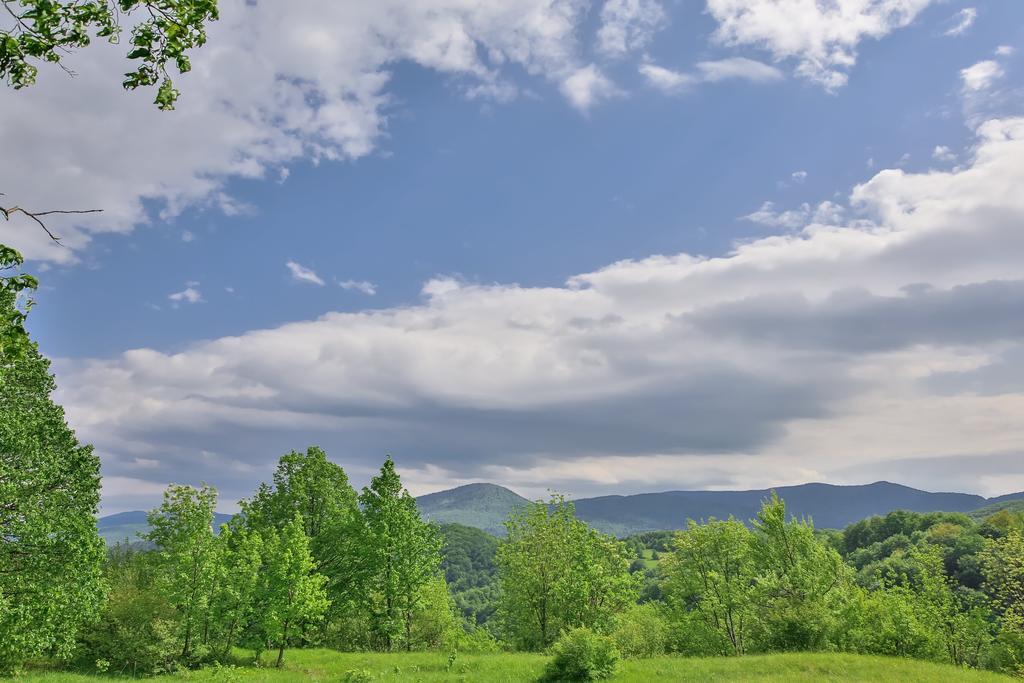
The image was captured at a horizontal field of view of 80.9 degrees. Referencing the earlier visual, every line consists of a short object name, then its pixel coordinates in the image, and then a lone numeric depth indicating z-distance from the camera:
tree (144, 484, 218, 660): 41.72
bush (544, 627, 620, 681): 32.75
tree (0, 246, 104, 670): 31.41
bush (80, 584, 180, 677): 39.88
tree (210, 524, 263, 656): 42.84
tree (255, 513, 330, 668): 42.50
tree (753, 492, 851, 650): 42.44
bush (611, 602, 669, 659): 52.06
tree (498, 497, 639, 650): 49.84
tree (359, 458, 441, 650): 51.81
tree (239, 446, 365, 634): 55.34
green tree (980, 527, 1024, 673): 44.84
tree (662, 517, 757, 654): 54.84
